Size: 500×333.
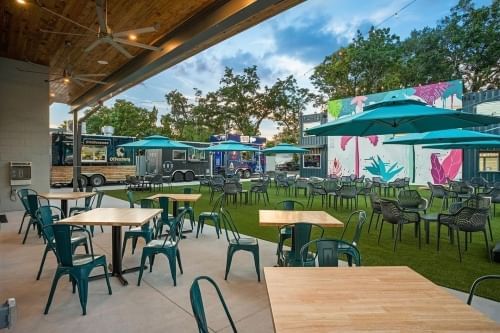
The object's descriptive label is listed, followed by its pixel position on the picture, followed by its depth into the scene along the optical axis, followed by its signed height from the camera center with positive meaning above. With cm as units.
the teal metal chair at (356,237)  356 -83
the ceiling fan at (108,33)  463 +209
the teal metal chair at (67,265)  302 -104
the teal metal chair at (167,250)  373 -105
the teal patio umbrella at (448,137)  694 +65
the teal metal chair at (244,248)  391 -106
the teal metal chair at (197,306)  134 -65
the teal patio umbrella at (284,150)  1316 +62
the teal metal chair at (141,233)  457 -103
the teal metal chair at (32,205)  559 -76
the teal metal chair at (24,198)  590 -69
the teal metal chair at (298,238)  346 -83
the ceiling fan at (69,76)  751 +224
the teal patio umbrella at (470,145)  763 +56
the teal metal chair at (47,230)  391 -84
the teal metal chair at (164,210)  565 -84
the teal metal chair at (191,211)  676 -98
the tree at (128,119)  2989 +440
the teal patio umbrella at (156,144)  1163 +76
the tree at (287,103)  3136 +632
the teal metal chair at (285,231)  407 -96
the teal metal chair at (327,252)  264 -75
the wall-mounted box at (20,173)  846 -27
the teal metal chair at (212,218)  602 -107
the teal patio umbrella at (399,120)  403 +65
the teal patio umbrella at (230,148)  1251 +67
